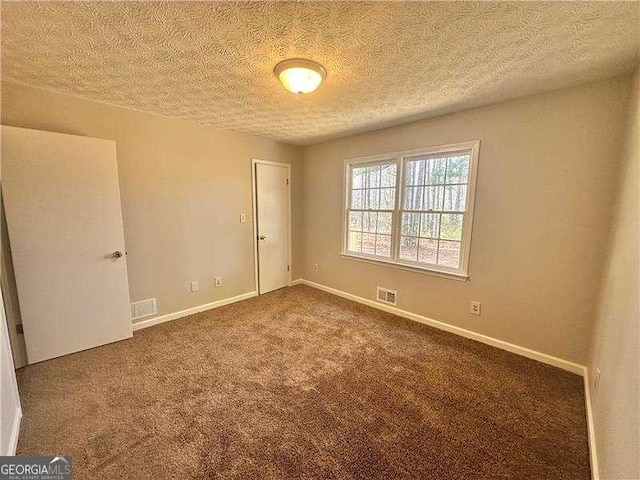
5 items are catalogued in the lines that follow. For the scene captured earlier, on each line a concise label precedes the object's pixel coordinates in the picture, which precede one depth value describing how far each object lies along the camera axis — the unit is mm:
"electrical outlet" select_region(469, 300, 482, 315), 2588
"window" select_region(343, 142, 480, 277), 2652
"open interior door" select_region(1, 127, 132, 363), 2043
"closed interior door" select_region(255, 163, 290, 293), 3785
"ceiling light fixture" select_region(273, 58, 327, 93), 1680
